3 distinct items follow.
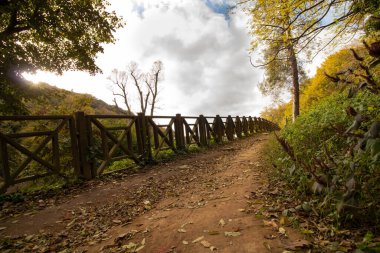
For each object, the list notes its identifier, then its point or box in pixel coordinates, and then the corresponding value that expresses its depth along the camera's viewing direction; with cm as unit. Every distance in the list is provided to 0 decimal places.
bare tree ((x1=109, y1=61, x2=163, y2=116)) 3322
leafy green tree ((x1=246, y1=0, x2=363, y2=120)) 436
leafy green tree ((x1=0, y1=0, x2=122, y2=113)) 918
